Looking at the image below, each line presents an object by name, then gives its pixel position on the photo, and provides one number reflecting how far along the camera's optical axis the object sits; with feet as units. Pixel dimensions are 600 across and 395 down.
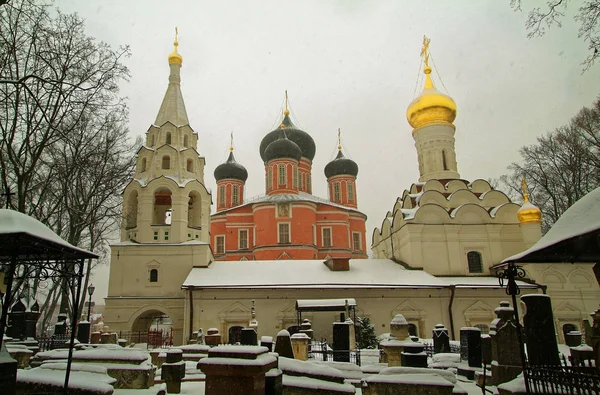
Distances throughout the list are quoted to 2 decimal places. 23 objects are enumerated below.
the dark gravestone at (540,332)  26.18
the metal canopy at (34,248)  18.74
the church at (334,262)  70.44
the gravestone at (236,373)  16.47
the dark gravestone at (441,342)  51.13
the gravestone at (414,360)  30.66
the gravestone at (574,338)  48.01
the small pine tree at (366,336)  62.39
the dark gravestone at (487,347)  38.78
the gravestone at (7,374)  18.42
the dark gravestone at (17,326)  45.31
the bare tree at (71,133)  37.83
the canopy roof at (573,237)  18.31
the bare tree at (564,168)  69.15
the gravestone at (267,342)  33.45
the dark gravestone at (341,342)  44.96
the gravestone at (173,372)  29.01
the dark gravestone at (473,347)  40.22
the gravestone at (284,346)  26.18
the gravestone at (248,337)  35.35
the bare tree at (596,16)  25.11
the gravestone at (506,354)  28.99
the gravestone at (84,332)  53.01
